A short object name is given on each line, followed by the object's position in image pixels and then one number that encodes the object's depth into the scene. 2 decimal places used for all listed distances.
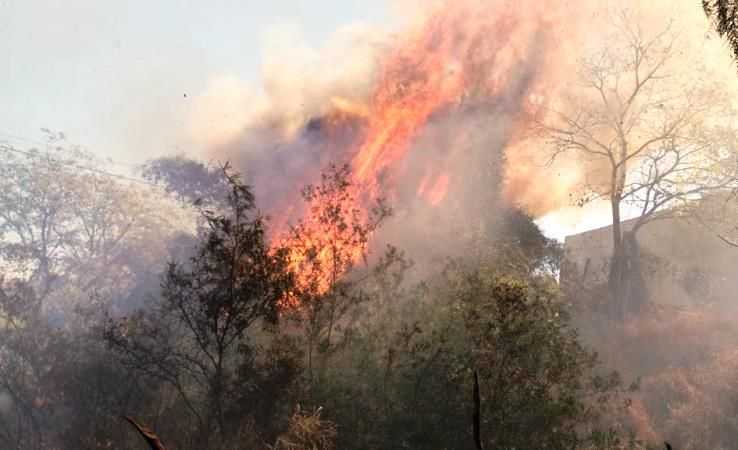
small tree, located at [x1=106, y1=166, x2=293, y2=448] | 14.45
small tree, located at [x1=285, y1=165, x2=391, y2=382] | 17.59
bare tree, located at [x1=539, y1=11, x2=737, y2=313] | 34.56
